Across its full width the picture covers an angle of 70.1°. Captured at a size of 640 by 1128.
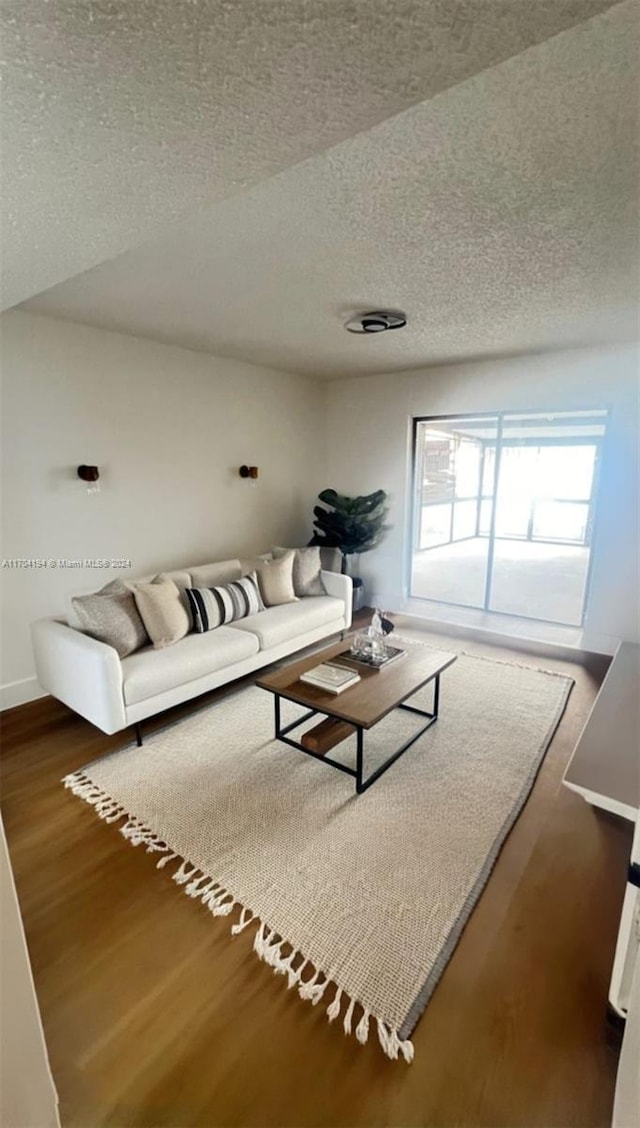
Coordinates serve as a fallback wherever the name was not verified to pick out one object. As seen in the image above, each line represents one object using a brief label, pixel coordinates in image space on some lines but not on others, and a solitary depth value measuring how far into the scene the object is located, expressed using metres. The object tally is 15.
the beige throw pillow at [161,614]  2.85
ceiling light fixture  2.84
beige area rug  1.47
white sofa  2.44
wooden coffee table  2.20
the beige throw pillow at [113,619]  2.64
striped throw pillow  3.13
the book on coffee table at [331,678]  2.41
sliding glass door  4.46
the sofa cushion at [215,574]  3.49
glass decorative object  2.79
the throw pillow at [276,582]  3.70
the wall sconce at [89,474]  3.12
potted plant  4.69
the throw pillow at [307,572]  3.95
